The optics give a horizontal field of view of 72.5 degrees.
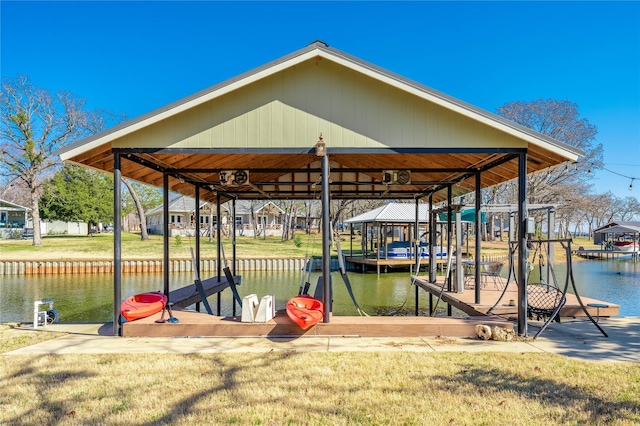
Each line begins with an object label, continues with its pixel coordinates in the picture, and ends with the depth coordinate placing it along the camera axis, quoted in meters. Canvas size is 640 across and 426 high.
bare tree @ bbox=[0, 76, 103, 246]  26.03
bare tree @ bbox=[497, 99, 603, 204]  30.81
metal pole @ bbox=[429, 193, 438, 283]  10.21
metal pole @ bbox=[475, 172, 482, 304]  7.78
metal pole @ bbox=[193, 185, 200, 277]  9.87
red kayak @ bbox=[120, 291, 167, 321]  6.41
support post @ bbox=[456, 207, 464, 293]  8.61
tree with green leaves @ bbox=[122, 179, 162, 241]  41.23
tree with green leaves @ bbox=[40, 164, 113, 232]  34.25
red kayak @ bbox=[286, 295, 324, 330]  6.05
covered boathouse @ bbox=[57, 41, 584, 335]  6.25
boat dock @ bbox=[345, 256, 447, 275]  21.27
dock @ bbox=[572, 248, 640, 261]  29.22
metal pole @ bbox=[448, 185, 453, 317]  8.87
